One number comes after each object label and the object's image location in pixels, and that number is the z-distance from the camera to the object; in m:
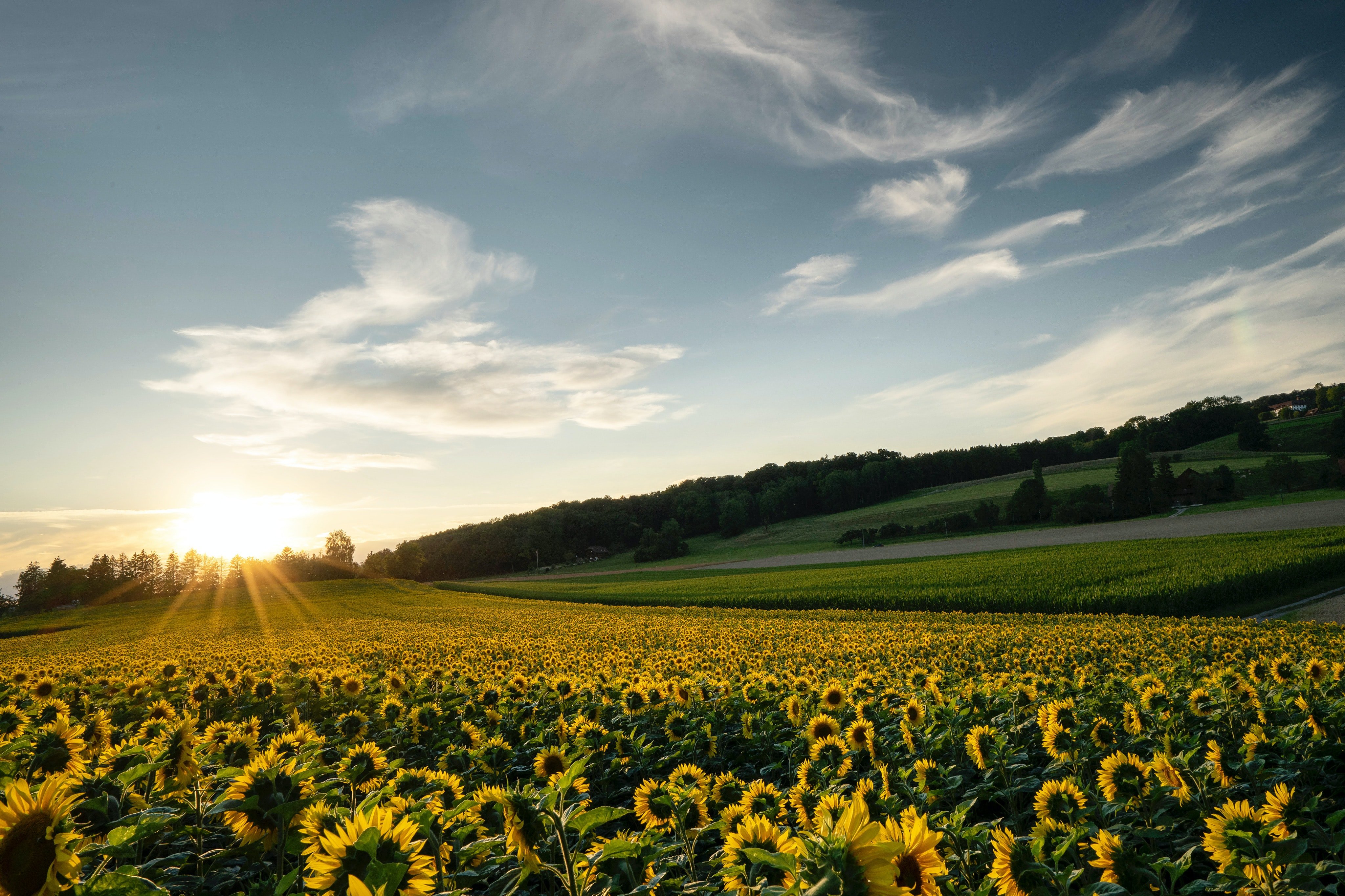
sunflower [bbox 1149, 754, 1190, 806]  3.25
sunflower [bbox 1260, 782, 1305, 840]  2.60
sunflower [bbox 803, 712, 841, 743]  4.31
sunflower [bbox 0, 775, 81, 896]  1.45
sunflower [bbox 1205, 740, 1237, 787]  3.50
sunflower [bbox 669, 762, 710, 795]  3.38
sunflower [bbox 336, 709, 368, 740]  4.78
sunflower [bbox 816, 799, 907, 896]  1.33
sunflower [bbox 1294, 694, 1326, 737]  4.10
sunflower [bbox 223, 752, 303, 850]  2.20
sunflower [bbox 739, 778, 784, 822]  2.84
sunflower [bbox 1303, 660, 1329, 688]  5.45
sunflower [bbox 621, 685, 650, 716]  5.32
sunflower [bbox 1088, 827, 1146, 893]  2.35
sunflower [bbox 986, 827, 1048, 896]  2.18
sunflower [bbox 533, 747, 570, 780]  3.22
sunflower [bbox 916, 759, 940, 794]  3.47
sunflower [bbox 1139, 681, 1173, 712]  4.87
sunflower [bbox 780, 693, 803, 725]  5.05
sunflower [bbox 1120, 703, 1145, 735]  4.42
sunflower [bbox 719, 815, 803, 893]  1.91
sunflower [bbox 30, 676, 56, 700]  5.64
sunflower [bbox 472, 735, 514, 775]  4.18
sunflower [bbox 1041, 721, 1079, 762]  3.97
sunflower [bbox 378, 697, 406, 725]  5.48
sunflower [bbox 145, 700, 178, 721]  4.75
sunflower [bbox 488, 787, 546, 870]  2.07
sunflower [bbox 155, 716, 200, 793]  2.97
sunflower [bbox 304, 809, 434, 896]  1.52
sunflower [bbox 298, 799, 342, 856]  1.93
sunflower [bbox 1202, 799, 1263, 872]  2.48
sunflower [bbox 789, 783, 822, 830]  2.91
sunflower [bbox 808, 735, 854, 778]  3.92
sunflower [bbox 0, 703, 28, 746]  4.04
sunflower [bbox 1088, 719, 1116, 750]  4.21
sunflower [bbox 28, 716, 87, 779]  3.06
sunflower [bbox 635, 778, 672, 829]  3.09
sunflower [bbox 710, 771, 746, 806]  3.23
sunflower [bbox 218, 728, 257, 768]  3.61
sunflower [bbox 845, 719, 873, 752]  4.16
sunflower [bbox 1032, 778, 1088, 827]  2.97
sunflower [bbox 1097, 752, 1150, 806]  3.28
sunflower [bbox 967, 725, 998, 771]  4.06
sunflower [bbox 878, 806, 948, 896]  1.54
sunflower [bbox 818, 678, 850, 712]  5.26
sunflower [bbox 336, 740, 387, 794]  2.97
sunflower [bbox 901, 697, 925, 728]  4.71
